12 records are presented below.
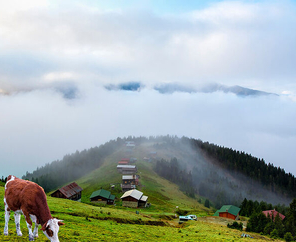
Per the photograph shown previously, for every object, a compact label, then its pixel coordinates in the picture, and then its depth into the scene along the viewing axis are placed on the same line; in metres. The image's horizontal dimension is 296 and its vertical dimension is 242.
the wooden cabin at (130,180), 143.50
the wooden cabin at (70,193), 101.94
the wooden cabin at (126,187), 131.52
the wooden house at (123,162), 187.50
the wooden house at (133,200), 104.75
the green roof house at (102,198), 109.44
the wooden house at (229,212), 106.38
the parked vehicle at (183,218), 79.08
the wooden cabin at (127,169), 165.50
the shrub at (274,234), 66.86
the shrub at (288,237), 62.50
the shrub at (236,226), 74.75
